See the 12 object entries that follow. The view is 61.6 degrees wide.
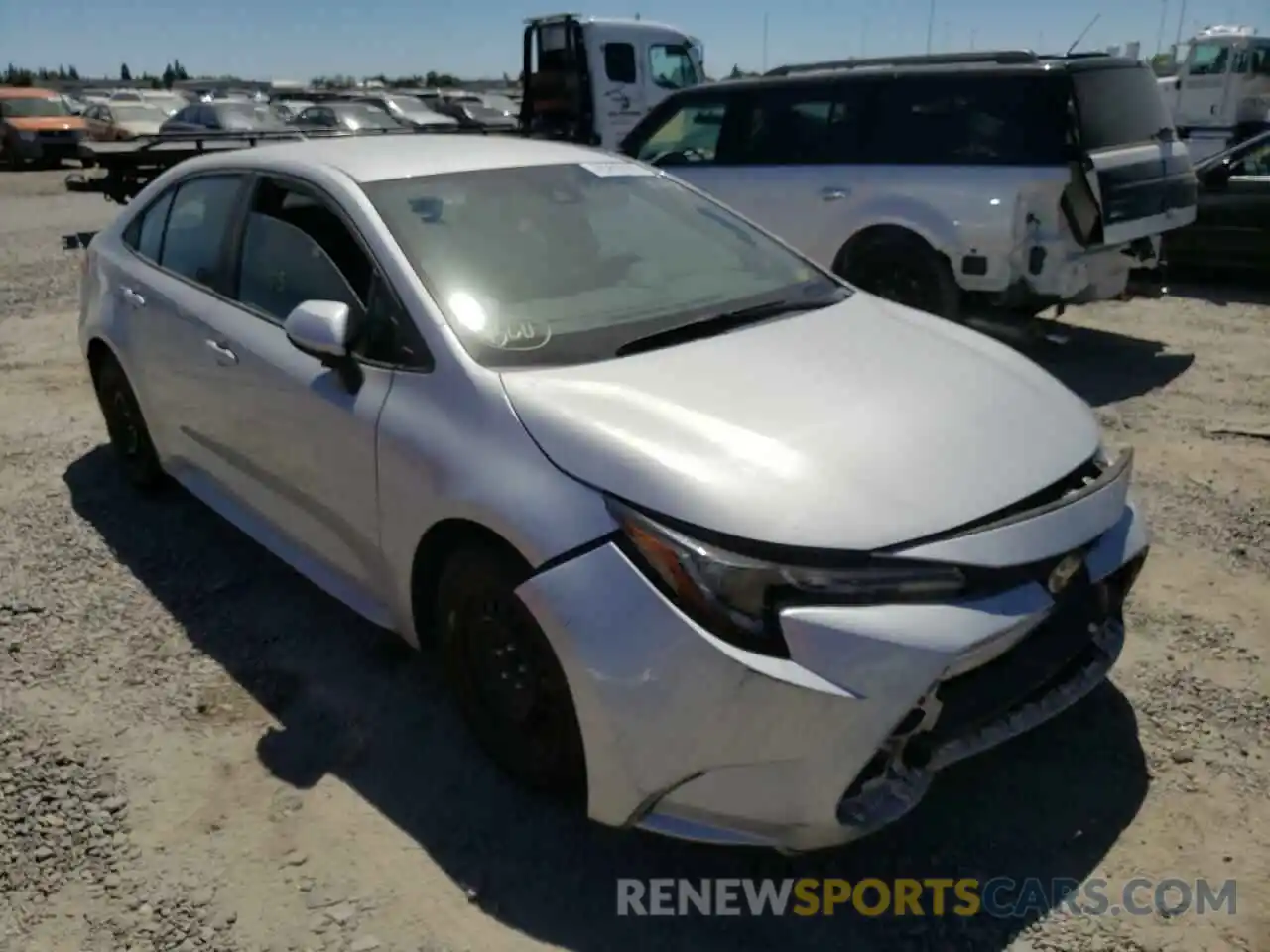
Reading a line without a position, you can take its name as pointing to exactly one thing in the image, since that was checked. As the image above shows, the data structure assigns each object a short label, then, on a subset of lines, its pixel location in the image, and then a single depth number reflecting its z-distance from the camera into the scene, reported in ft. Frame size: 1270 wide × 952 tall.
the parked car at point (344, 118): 64.64
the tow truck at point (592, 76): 45.96
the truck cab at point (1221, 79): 58.18
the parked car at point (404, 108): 70.42
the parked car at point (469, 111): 73.97
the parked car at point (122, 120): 80.28
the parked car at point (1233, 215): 28.07
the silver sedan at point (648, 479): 7.41
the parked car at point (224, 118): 65.18
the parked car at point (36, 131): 79.41
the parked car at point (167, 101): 95.50
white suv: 20.40
